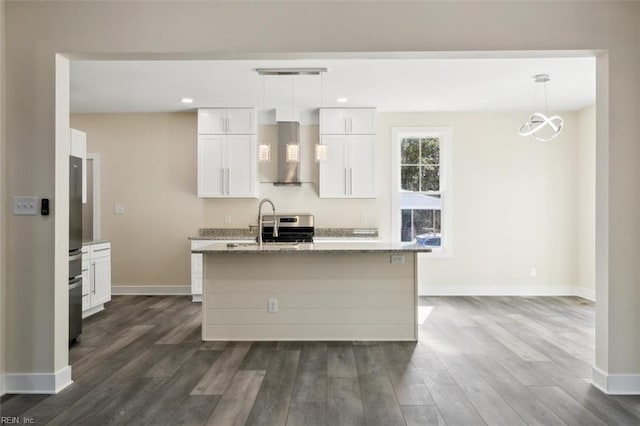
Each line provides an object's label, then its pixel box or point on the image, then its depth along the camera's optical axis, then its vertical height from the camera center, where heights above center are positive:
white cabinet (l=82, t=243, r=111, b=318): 4.81 -0.80
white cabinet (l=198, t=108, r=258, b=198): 6.01 +0.83
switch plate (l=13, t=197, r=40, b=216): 2.86 +0.03
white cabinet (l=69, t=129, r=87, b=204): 4.45 +0.73
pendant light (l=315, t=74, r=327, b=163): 4.46 +0.62
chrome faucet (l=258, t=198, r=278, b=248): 4.20 -0.24
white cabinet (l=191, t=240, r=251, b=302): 5.81 -0.84
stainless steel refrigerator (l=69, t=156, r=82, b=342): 3.85 -0.36
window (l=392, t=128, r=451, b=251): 6.40 +0.34
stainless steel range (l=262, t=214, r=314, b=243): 6.09 -0.26
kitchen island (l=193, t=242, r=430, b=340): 4.00 -0.81
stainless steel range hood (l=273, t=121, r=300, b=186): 6.10 +0.81
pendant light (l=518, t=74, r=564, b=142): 4.54 +1.19
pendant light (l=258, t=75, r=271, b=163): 4.40 +0.61
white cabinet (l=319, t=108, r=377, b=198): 6.03 +0.85
